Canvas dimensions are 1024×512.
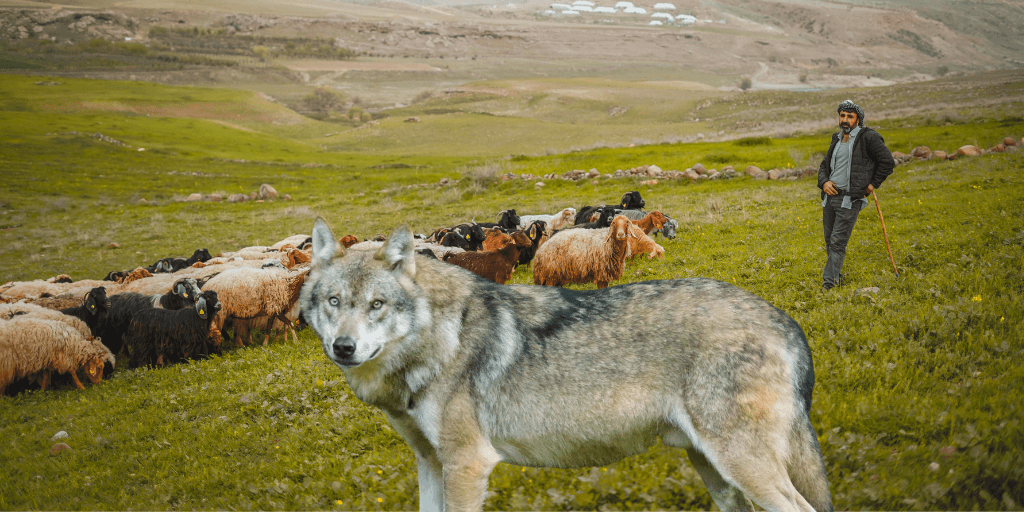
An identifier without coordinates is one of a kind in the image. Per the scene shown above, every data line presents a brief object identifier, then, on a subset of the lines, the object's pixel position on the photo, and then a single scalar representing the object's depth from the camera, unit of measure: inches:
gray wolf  120.0
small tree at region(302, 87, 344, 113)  5374.0
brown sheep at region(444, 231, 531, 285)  467.5
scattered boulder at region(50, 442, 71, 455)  268.1
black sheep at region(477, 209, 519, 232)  668.1
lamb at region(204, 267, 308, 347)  419.5
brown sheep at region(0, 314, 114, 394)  351.3
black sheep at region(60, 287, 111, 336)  424.5
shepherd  312.7
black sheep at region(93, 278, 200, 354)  426.9
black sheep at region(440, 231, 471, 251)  581.6
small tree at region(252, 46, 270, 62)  6988.2
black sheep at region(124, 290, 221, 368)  396.2
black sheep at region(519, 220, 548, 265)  575.2
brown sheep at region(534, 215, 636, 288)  434.9
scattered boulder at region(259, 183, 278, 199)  1563.7
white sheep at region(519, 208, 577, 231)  727.7
